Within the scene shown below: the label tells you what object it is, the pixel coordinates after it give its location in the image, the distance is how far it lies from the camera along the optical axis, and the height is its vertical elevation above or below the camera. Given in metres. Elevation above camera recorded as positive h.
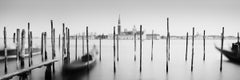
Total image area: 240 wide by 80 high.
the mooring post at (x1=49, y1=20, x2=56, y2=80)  7.55 -0.19
